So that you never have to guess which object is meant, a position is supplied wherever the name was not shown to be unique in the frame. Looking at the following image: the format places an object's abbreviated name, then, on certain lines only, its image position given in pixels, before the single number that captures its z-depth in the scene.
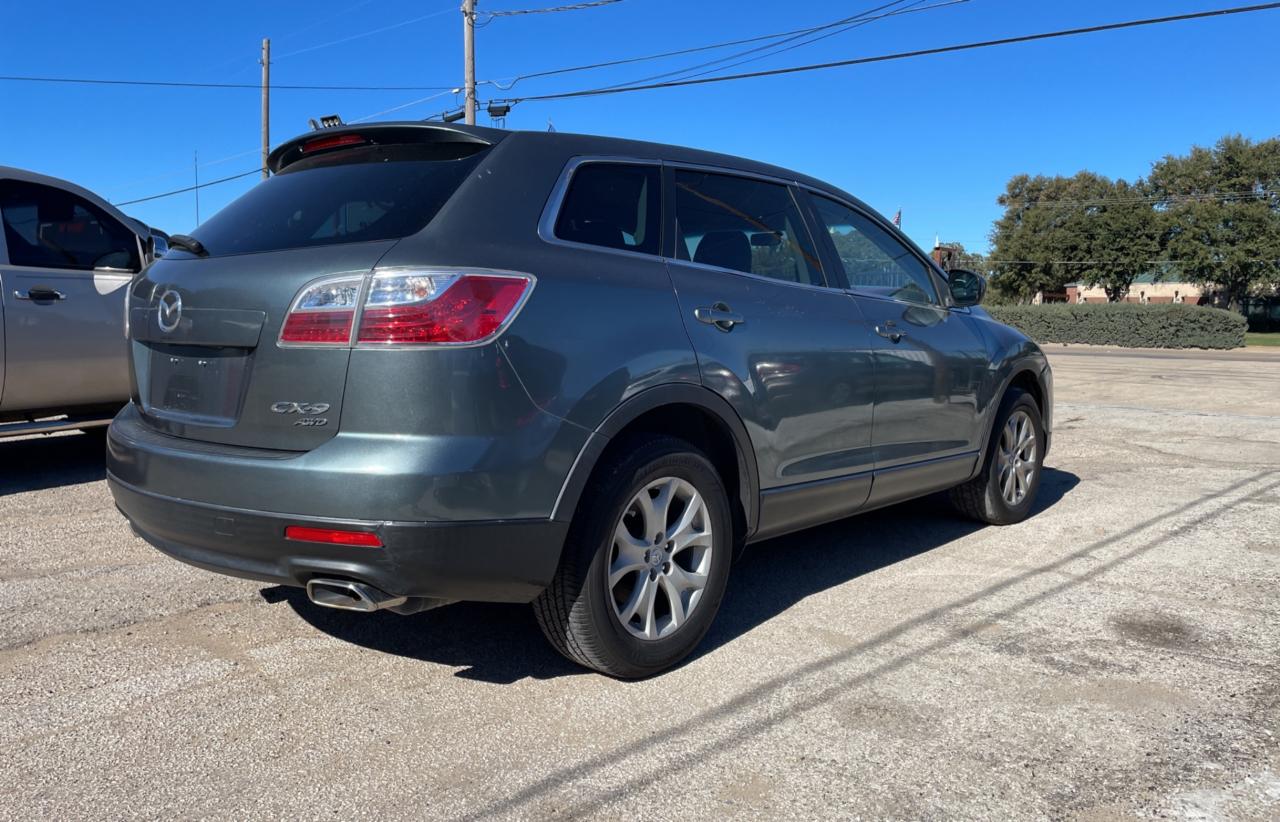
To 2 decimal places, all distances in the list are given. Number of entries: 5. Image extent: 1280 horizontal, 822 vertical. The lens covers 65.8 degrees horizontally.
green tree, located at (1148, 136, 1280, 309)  52.31
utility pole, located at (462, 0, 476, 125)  22.09
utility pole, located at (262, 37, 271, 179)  27.73
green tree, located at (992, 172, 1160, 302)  58.81
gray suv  2.75
